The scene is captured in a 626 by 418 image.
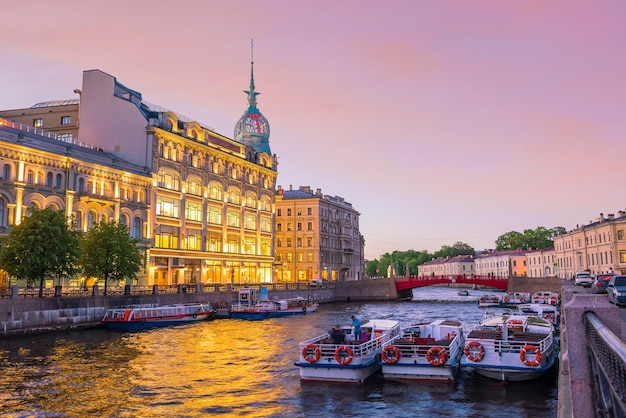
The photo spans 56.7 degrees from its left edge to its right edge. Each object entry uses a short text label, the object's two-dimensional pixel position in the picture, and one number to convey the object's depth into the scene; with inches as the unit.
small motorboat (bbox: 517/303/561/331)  1934.4
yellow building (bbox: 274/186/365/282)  4640.8
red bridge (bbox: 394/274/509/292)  4146.2
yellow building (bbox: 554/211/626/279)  4003.4
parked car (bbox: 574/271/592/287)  2472.2
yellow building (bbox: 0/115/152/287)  2187.5
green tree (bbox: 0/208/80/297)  1895.9
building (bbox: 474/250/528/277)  6904.5
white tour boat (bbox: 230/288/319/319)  2554.1
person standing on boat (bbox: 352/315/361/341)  1184.2
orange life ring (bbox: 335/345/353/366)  1011.9
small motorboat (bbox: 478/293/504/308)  3298.5
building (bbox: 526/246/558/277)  5684.1
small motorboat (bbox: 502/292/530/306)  3255.4
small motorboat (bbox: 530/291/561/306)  2748.8
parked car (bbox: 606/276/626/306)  1369.3
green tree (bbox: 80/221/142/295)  2242.9
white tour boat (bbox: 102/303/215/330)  2017.7
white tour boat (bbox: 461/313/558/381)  989.7
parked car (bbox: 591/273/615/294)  1907.5
